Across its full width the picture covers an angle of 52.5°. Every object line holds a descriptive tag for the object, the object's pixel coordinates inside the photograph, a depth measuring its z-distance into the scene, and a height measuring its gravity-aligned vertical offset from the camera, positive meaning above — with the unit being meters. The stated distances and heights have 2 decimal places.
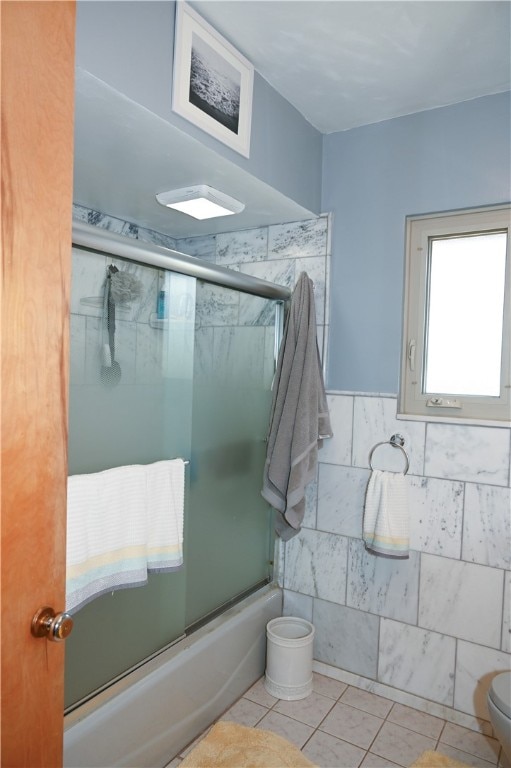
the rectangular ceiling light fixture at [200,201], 2.04 +0.68
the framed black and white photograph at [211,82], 1.53 +0.91
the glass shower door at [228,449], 1.96 -0.34
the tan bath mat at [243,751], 1.74 -1.34
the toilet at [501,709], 1.52 -1.00
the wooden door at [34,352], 0.75 +0.01
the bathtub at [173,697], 1.49 -1.11
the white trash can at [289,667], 2.16 -1.25
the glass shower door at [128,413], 1.47 -0.15
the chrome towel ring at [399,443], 2.14 -0.29
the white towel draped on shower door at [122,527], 1.41 -0.49
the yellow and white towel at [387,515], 2.07 -0.58
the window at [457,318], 2.02 +0.23
